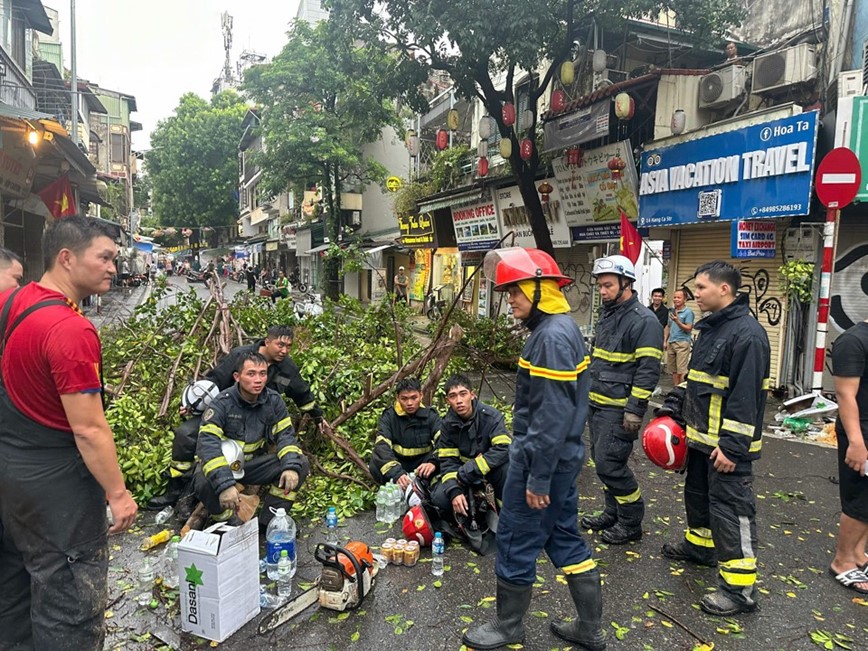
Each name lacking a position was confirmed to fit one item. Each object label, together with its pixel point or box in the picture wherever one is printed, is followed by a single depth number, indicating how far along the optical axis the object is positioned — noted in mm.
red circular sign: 6734
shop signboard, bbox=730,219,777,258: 8617
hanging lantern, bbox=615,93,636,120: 9945
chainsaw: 3285
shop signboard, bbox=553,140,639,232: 11188
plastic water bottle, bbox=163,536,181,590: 3559
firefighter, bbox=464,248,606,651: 2777
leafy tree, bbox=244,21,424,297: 21250
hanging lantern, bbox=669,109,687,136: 9945
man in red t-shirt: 2270
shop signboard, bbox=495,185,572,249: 13617
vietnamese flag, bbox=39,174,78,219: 10836
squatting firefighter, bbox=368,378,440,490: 4672
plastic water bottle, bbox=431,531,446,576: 3784
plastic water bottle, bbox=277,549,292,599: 3482
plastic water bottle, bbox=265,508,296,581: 3670
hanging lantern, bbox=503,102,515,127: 11398
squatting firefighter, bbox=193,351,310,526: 3877
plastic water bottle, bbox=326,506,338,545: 4277
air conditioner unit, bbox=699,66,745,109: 9609
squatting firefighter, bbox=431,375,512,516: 4078
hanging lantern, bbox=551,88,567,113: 11641
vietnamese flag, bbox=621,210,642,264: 9672
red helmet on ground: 4102
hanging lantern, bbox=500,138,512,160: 11704
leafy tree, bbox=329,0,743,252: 9383
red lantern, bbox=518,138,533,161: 11930
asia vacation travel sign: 7918
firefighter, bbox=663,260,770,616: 3236
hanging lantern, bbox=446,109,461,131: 13961
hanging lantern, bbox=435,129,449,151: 16250
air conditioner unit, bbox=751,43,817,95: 8641
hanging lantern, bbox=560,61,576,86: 11031
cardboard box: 2955
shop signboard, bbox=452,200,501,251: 16078
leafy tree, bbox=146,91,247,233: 43906
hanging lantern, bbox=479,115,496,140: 13797
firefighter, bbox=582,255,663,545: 3982
